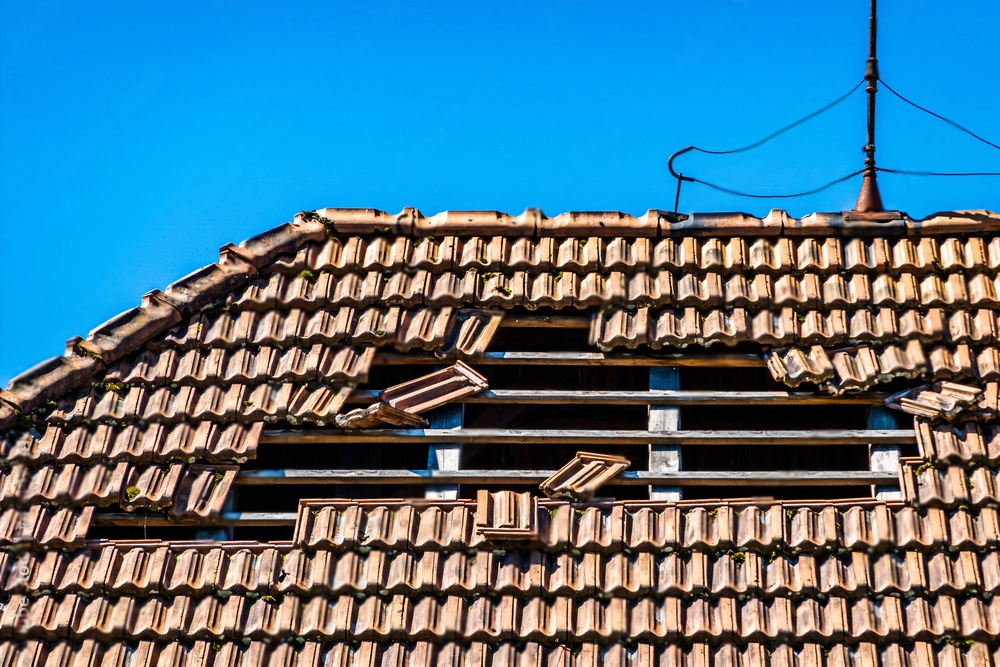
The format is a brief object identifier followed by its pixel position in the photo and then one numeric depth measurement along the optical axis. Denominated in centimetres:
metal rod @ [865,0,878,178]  2114
